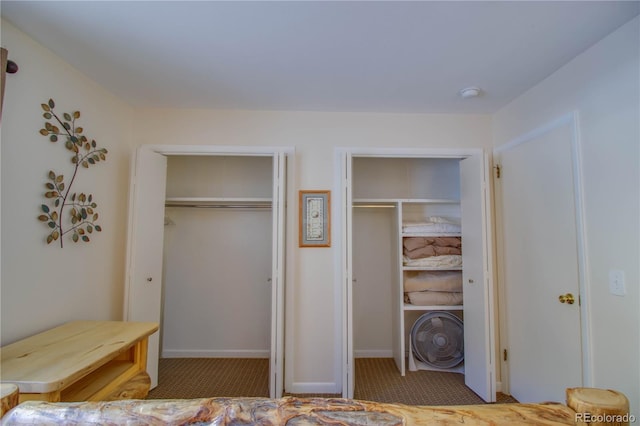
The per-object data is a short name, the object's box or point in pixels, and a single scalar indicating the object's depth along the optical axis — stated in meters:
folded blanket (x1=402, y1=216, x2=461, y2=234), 2.99
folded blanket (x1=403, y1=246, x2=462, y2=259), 2.96
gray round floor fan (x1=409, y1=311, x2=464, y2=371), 2.94
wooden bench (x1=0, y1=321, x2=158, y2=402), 1.17
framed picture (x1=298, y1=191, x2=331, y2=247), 2.57
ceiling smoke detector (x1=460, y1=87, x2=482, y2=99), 2.18
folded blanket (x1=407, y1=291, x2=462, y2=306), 2.96
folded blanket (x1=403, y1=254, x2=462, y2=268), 2.95
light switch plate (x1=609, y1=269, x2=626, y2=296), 1.52
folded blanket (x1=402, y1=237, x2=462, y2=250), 2.98
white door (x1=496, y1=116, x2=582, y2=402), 1.84
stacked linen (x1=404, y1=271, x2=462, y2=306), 2.97
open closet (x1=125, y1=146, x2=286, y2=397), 3.22
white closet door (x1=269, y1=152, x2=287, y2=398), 2.31
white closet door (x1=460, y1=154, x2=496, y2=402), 2.35
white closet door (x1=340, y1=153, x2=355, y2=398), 2.37
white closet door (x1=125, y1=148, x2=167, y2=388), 2.34
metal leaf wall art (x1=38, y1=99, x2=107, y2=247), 1.77
